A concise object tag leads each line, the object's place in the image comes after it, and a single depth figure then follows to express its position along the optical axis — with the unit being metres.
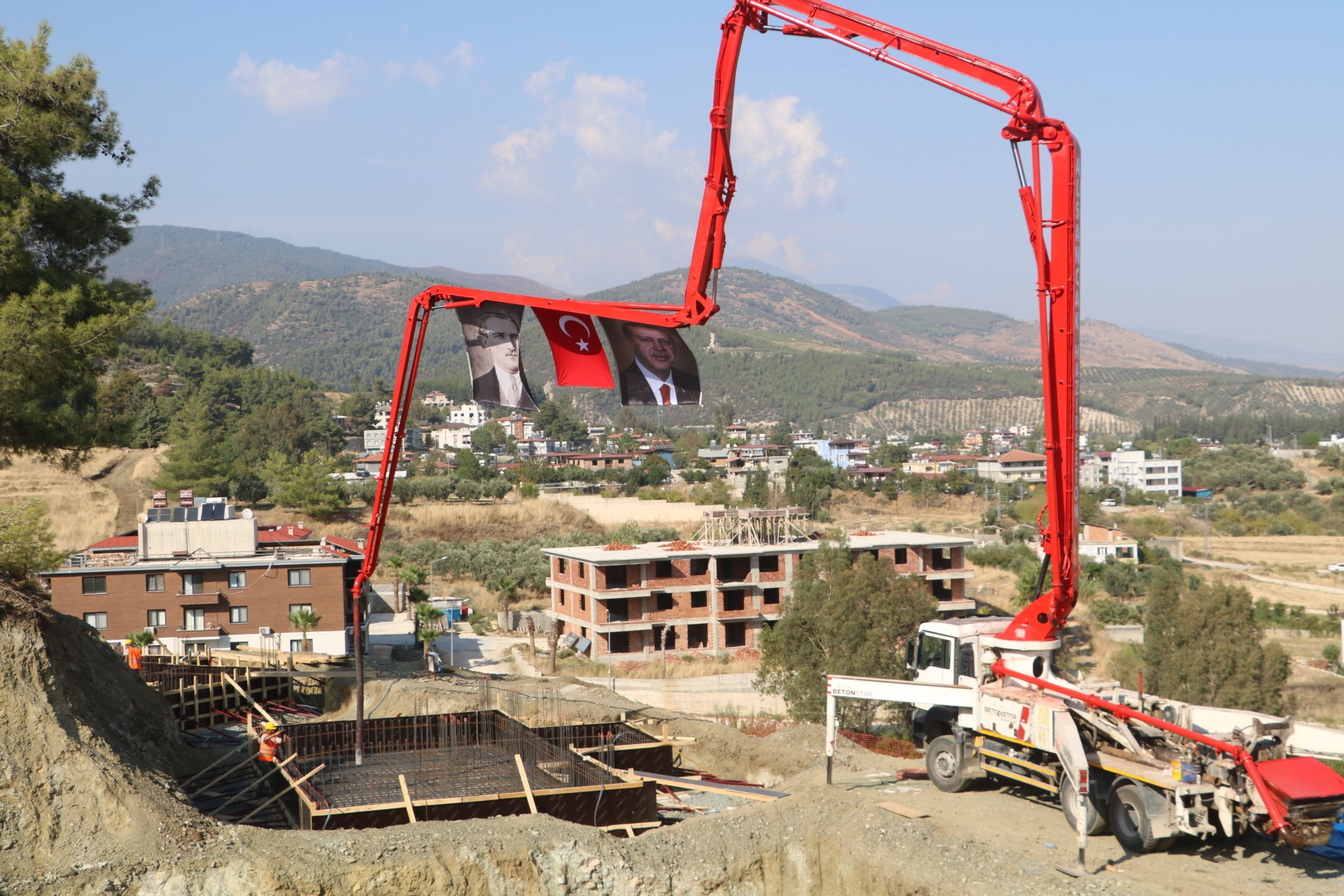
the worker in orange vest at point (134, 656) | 32.91
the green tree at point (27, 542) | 36.91
